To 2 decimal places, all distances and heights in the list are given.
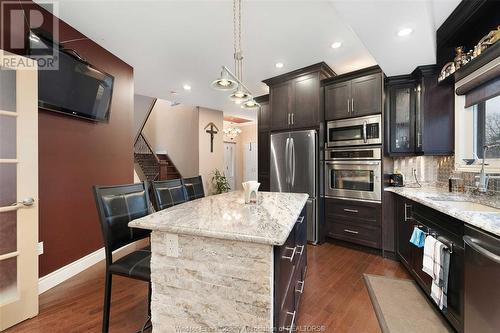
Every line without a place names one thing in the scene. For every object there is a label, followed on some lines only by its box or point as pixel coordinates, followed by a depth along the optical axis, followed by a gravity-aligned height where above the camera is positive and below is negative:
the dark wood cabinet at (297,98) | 3.43 +1.12
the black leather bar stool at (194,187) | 2.46 -0.24
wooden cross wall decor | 6.45 +1.00
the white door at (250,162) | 8.44 +0.15
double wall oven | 3.01 +0.09
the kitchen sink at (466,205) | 1.67 -0.32
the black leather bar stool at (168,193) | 1.99 -0.26
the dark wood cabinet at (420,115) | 2.70 +0.66
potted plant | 6.48 -0.50
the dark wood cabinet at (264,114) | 4.49 +1.05
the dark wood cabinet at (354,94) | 3.02 +1.04
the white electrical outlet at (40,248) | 2.18 -0.81
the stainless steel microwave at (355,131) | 3.02 +0.50
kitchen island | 1.05 -0.54
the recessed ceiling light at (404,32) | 2.01 +1.23
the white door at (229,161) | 8.00 +0.17
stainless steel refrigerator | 3.38 +0.00
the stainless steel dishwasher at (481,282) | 1.18 -0.67
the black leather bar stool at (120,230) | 1.48 -0.45
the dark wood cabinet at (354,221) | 3.02 -0.80
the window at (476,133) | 2.04 +0.34
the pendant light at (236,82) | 1.94 +0.76
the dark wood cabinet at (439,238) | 1.52 -0.69
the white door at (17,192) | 1.73 -0.21
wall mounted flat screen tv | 2.05 +0.89
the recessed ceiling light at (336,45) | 2.79 +1.54
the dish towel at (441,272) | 1.62 -0.79
